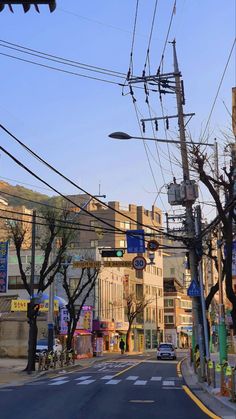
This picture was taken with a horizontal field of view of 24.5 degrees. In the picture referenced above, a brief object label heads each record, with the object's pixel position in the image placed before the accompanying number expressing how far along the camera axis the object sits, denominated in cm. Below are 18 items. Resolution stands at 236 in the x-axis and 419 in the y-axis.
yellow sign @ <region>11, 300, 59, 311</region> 5218
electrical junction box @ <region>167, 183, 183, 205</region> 2461
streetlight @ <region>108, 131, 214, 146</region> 1775
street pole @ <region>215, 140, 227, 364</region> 2170
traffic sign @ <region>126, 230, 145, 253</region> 2780
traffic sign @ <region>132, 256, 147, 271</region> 3083
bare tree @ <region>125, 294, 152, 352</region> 7650
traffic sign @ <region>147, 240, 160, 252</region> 2578
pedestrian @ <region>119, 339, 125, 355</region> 6575
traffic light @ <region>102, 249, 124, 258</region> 2775
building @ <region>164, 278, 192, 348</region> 10531
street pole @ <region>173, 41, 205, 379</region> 2358
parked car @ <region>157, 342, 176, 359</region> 5031
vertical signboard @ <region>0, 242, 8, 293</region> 3325
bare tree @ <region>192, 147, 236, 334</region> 1737
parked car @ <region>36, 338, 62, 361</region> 3911
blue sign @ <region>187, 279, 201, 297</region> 2232
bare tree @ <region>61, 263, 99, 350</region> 3934
